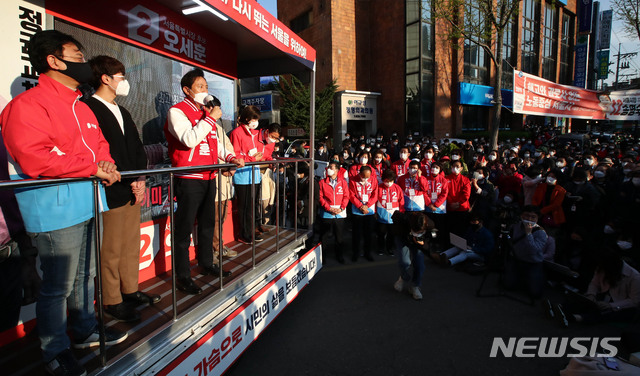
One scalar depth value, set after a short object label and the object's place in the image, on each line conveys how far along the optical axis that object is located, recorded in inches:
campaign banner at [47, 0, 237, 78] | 120.6
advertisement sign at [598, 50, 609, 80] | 1355.8
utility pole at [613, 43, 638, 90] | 1565.0
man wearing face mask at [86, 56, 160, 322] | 93.6
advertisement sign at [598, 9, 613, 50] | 1391.5
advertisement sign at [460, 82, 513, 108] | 816.3
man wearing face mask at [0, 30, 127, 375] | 68.9
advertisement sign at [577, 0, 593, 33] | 1119.6
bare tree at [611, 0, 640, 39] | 589.0
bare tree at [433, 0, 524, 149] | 536.4
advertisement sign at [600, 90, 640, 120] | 612.4
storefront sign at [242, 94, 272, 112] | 840.9
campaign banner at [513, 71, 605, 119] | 472.1
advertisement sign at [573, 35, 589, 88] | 1134.4
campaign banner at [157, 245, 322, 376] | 87.4
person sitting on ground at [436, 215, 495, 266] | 230.7
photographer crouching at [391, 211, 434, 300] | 182.2
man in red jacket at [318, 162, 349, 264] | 245.9
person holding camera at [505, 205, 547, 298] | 186.9
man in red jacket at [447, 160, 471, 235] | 262.2
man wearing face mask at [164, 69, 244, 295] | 109.6
